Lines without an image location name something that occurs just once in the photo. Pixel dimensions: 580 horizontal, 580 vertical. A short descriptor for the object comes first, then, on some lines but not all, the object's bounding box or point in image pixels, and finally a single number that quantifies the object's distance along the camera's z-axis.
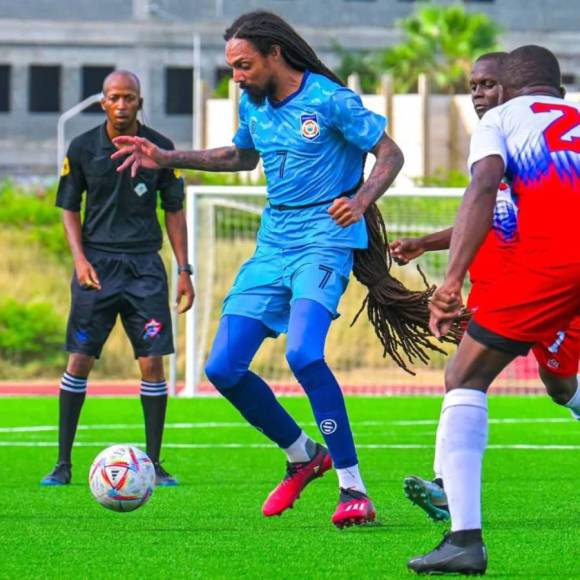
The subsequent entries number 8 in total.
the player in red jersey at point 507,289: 10.06
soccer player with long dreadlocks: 12.97
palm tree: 96.13
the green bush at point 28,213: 46.09
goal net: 33.44
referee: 16.62
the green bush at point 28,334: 41.43
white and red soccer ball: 13.24
